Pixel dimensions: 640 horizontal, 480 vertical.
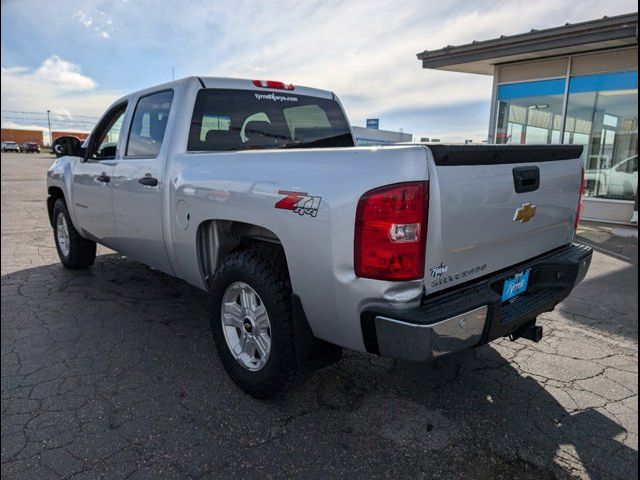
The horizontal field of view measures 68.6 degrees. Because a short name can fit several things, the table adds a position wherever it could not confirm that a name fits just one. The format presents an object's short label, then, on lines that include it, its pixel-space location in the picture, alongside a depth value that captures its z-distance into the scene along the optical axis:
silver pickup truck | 2.04
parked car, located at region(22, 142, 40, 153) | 53.31
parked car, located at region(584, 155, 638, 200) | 9.55
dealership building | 9.03
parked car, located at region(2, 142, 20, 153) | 52.28
